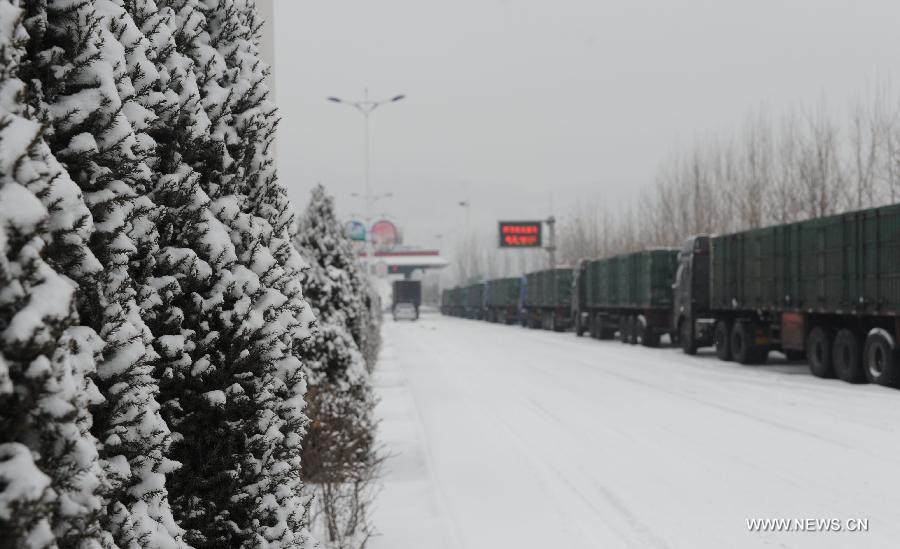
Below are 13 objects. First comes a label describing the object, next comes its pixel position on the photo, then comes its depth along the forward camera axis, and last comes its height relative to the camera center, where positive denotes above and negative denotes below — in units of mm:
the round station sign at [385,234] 104050 +8143
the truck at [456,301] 92250 +135
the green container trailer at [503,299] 61656 +255
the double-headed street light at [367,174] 39859 +6052
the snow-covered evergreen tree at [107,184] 2232 +314
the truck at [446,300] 105038 +337
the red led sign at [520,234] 64688 +4919
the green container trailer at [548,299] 46500 +172
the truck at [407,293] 74125 +831
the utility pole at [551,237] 63656 +4679
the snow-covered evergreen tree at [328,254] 9516 +556
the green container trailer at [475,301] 77250 +148
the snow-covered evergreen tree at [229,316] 3287 -46
